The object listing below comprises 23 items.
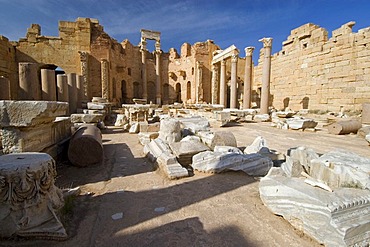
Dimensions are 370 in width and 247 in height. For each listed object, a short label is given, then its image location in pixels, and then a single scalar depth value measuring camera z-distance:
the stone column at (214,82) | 20.42
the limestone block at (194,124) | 6.38
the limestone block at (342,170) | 2.21
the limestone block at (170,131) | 5.21
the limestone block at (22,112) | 2.76
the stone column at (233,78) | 15.96
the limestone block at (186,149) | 4.05
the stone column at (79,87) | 11.60
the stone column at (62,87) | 8.20
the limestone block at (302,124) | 8.73
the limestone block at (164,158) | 3.47
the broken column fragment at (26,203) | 1.83
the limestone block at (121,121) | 10.39
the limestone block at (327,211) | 1.67
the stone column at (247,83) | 14.64
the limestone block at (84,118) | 8.09
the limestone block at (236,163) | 3.52
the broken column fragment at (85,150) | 3.98
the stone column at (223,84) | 17.75
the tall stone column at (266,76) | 13.13
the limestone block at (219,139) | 4.59
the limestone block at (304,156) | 3.22
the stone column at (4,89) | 5.74
